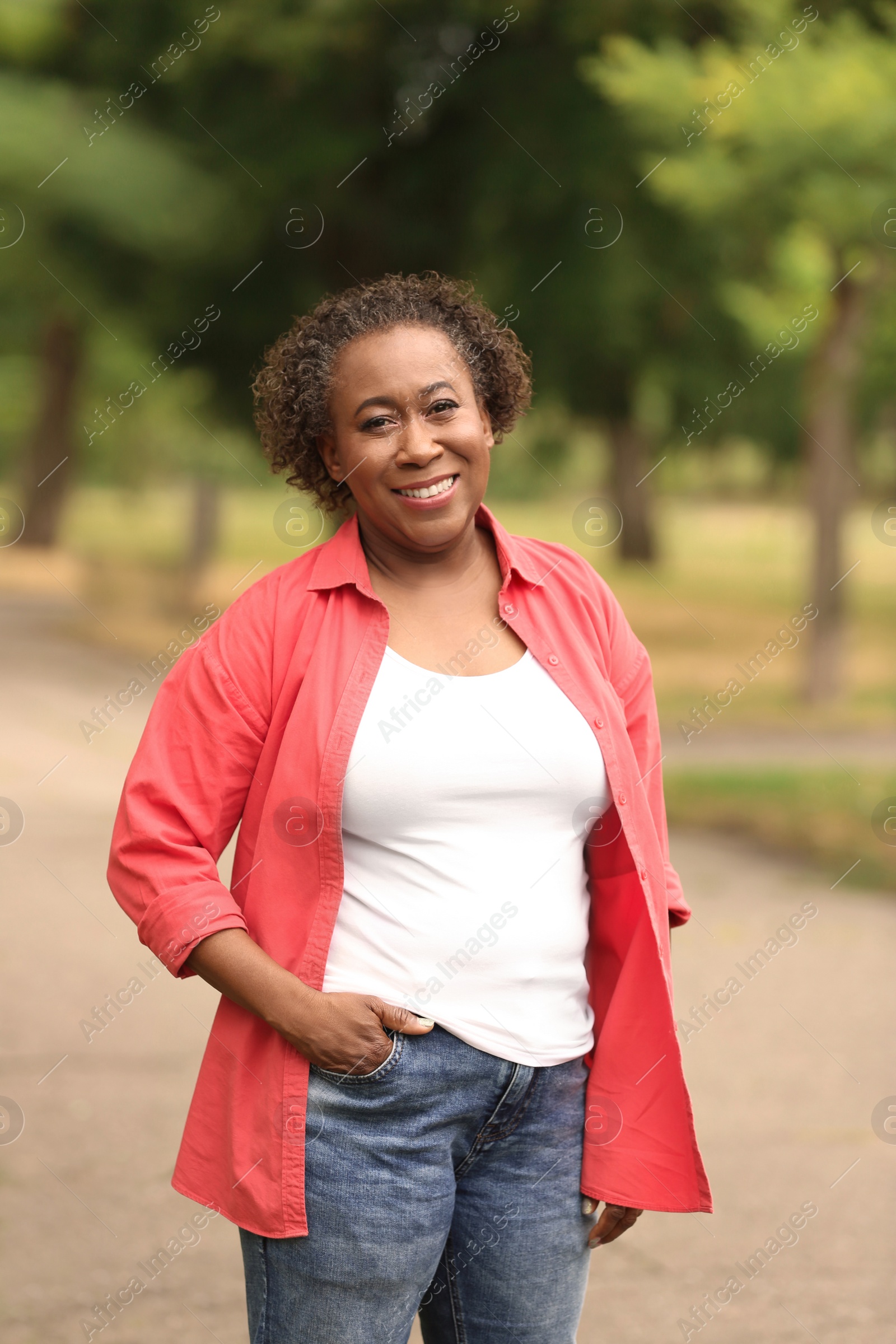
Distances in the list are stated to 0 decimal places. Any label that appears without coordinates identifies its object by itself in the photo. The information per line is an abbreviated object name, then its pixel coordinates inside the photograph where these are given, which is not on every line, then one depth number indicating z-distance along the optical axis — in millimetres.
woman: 3615
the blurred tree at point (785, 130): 14289
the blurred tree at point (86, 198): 28344
